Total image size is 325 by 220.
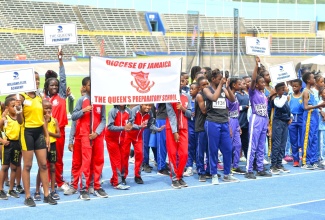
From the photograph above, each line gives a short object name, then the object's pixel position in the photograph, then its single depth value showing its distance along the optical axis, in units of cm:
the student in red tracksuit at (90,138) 883
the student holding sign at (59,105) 933
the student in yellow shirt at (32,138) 816
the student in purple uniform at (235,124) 1071
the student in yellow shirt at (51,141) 869
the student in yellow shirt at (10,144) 876
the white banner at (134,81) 905
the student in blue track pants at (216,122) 977
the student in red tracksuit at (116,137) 941
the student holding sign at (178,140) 965
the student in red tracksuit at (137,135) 971
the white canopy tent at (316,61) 2528
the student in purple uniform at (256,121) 1048
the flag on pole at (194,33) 1900
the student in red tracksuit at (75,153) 912
